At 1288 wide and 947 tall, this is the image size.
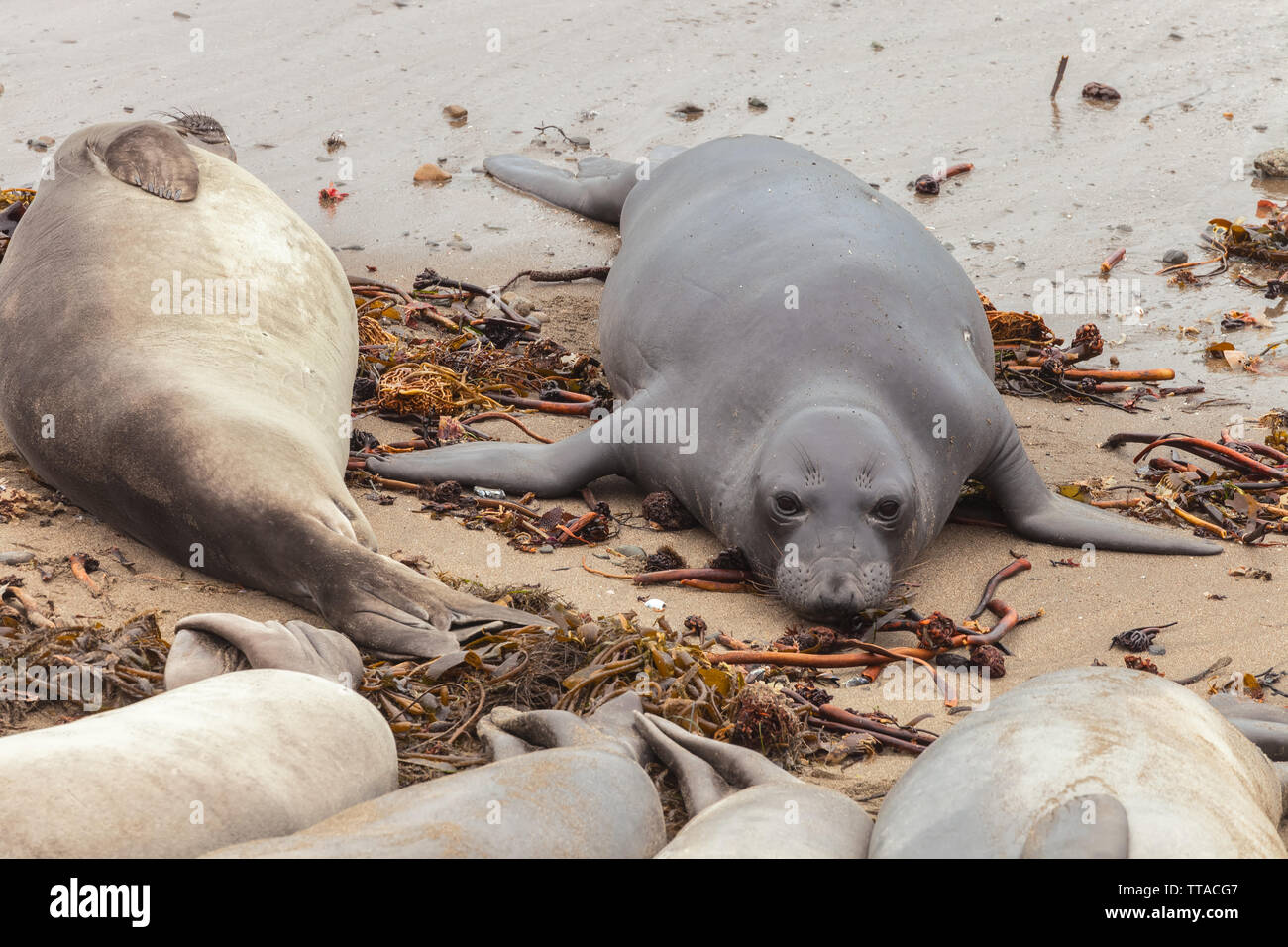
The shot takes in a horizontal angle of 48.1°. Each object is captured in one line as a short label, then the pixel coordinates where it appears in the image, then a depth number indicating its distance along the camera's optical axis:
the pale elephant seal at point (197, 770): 2.46
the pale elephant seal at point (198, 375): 4.19
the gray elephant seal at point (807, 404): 4.70
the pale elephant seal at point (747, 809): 2.63
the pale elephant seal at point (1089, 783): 2.30
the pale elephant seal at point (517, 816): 2.44
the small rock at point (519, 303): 7.02
